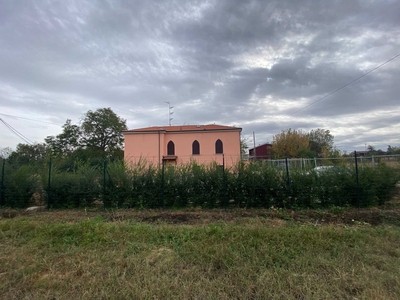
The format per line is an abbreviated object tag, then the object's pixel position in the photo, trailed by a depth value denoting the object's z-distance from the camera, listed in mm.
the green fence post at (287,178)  7346
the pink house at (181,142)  28625
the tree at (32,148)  36969
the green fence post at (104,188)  7836
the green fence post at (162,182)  7762
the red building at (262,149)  50025
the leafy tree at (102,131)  37406
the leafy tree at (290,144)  33094
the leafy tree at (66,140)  37344
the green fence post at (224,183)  7496
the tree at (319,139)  43500
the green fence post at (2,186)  8289
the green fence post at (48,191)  8070
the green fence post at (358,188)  7064
